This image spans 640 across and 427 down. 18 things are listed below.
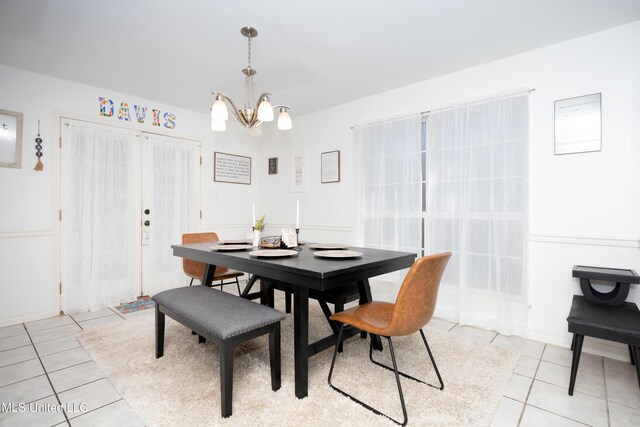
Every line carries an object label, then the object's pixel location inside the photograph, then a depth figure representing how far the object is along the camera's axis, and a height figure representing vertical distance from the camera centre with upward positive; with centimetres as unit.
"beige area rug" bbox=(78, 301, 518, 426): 156 -103
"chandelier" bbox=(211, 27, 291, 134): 225 +76
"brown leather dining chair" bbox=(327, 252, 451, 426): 151 -49
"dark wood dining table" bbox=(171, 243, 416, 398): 156 -33
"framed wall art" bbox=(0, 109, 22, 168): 283 +69
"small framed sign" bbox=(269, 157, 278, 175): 471 +74
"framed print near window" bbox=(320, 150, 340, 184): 392 +61
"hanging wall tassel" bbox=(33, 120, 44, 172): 301 +59
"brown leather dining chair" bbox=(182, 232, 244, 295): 309 -58
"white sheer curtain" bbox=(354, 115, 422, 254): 319 +32
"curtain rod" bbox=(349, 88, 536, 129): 258 +104
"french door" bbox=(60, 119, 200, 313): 322 +4
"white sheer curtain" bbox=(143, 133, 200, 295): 377 +15
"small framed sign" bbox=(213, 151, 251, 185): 440 +67
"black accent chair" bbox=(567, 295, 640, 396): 165 -62
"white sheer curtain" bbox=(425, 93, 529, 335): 258 +7
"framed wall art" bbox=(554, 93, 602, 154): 228 +69
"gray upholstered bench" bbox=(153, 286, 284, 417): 157 -60
